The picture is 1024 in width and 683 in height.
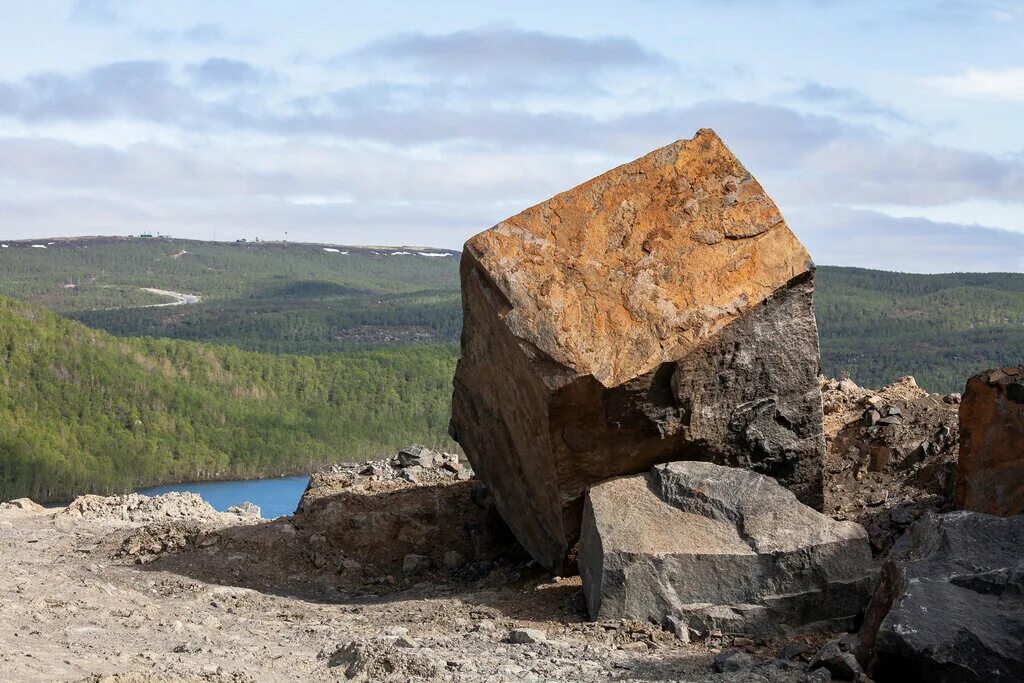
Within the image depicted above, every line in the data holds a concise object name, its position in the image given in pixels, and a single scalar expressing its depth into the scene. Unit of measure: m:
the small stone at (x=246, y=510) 16.42
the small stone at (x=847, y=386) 15.59
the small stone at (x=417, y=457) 15.63
